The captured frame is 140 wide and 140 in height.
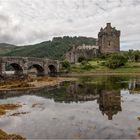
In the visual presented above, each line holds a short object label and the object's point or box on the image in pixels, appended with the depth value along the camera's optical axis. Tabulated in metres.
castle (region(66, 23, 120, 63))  83.26
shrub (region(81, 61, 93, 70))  66.87
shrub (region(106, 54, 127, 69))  66.42
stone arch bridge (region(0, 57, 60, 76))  52.10
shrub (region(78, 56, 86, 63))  79.02
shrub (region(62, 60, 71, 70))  69.86
